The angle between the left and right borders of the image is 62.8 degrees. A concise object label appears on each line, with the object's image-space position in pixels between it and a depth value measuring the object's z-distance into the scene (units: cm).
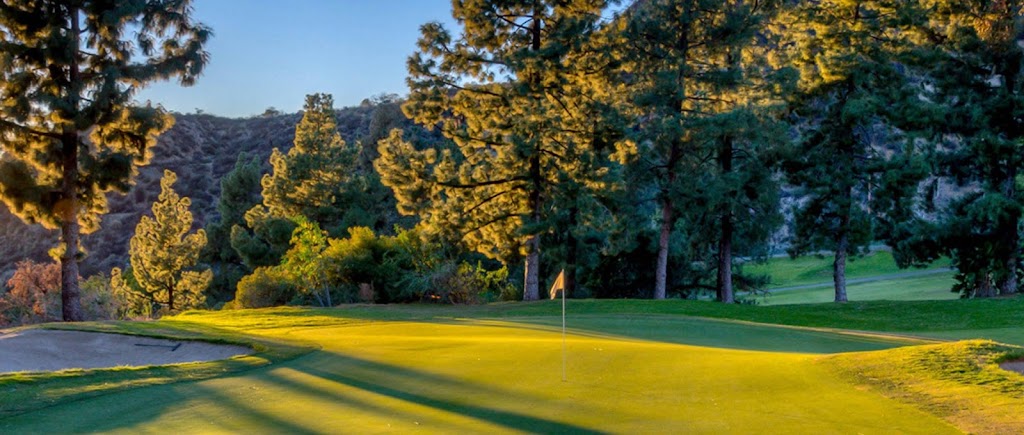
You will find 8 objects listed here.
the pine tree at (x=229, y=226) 5281
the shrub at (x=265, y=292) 3348
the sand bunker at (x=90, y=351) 1546
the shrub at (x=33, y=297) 3216
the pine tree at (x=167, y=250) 4000
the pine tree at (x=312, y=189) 5062
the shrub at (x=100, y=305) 3203
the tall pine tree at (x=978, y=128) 2900
